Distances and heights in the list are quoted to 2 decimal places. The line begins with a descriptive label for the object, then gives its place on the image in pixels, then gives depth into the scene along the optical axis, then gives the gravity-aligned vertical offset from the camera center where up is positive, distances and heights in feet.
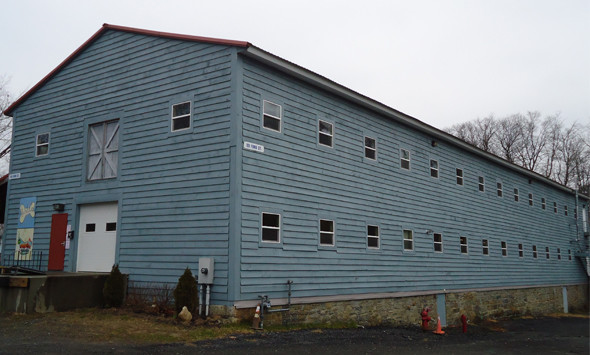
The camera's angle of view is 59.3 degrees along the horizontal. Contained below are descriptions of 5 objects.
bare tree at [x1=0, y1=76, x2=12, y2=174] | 124.36 +32.66
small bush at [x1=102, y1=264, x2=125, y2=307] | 44.57 -1.99
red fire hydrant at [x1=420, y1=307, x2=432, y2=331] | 55.88 -5.36
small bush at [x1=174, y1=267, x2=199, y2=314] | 40.65 -2.00
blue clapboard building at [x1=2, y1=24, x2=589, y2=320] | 43.68 +9.08
